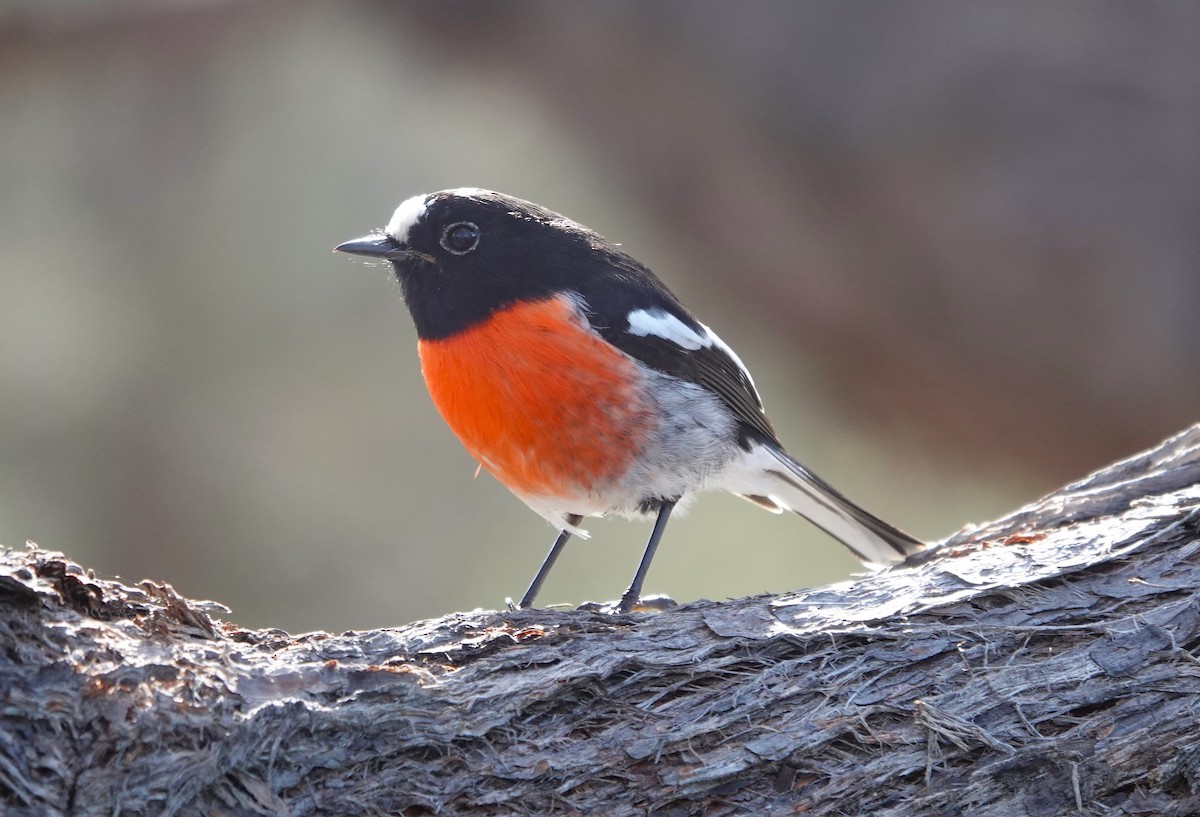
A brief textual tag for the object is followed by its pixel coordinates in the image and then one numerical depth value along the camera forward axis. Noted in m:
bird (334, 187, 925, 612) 3.56
